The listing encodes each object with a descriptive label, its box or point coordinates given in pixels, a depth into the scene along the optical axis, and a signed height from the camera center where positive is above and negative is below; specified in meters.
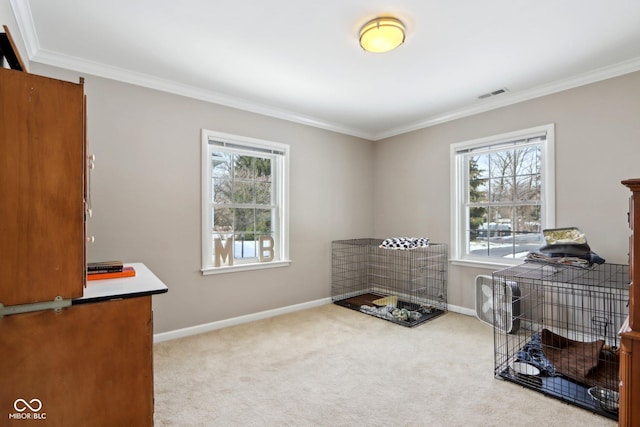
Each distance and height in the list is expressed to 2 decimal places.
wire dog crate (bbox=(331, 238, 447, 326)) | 4.00 -0.91
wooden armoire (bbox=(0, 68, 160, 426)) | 1.17 -0.26
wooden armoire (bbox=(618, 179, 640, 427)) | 1.43 -0.58
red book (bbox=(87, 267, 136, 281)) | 1.76 -0.33
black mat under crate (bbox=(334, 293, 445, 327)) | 3.60 -1.17
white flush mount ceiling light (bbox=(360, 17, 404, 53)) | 2.12 +1.21
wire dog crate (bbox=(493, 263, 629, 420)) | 2.17 -1.04
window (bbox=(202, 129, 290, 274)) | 3.42 +0.14
